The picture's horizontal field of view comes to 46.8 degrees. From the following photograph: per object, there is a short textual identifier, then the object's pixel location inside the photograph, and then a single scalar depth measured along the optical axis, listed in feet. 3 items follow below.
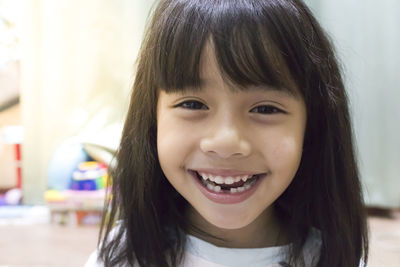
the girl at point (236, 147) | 1.97
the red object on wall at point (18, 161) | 6.97
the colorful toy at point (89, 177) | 5.72
